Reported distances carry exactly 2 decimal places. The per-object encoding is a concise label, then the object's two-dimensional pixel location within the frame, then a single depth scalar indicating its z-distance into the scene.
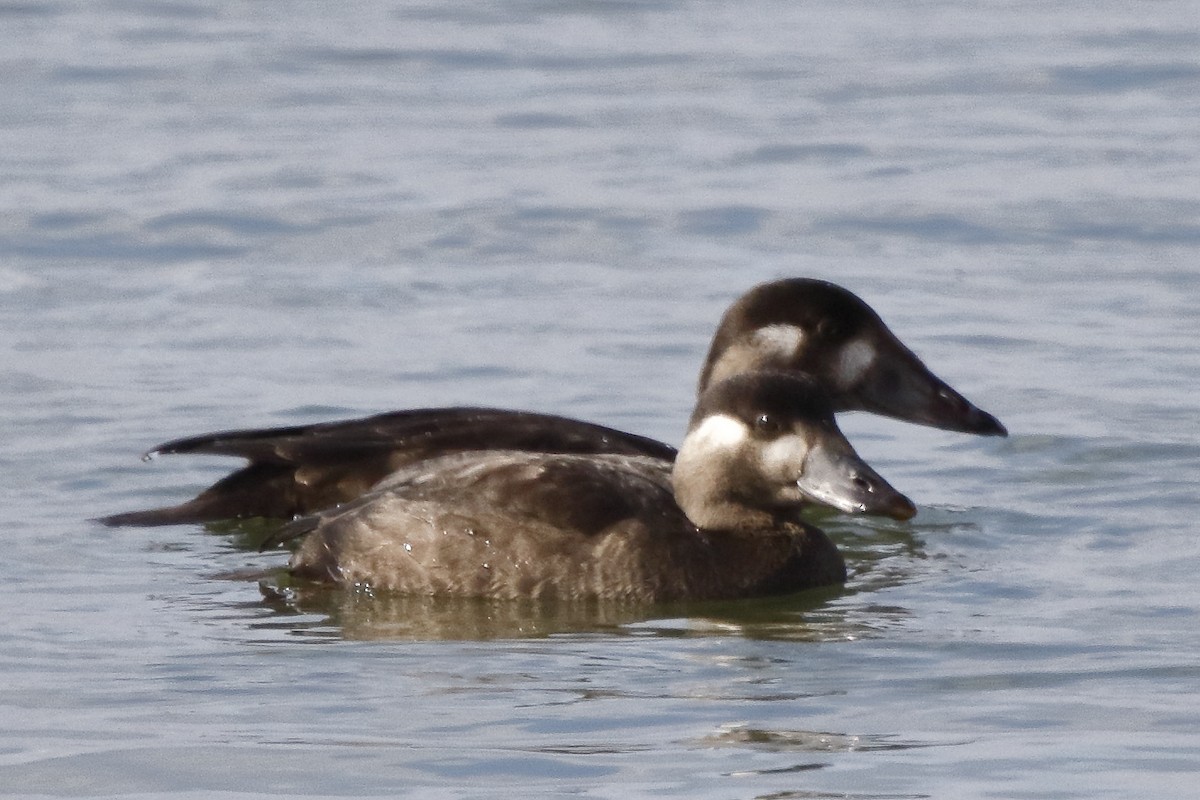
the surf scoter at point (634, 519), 15.43
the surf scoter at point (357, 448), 17.17
